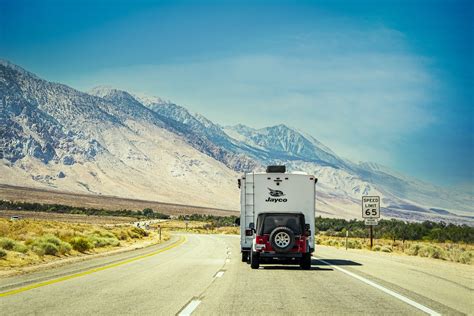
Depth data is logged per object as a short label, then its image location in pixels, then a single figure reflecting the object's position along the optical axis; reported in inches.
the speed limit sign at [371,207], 1434.5
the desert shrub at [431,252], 1250.4
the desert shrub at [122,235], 1961.6
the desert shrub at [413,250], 1376.7
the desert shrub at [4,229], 1429.6
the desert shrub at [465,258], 1108.3
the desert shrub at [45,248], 1015.4
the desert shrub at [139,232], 2279.0
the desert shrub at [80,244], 1214.1
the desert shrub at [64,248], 1090.9
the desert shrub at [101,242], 1446.9
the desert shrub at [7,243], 998.4
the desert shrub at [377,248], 1547.7
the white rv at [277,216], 778.2
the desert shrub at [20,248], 994.7
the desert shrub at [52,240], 1118.8
